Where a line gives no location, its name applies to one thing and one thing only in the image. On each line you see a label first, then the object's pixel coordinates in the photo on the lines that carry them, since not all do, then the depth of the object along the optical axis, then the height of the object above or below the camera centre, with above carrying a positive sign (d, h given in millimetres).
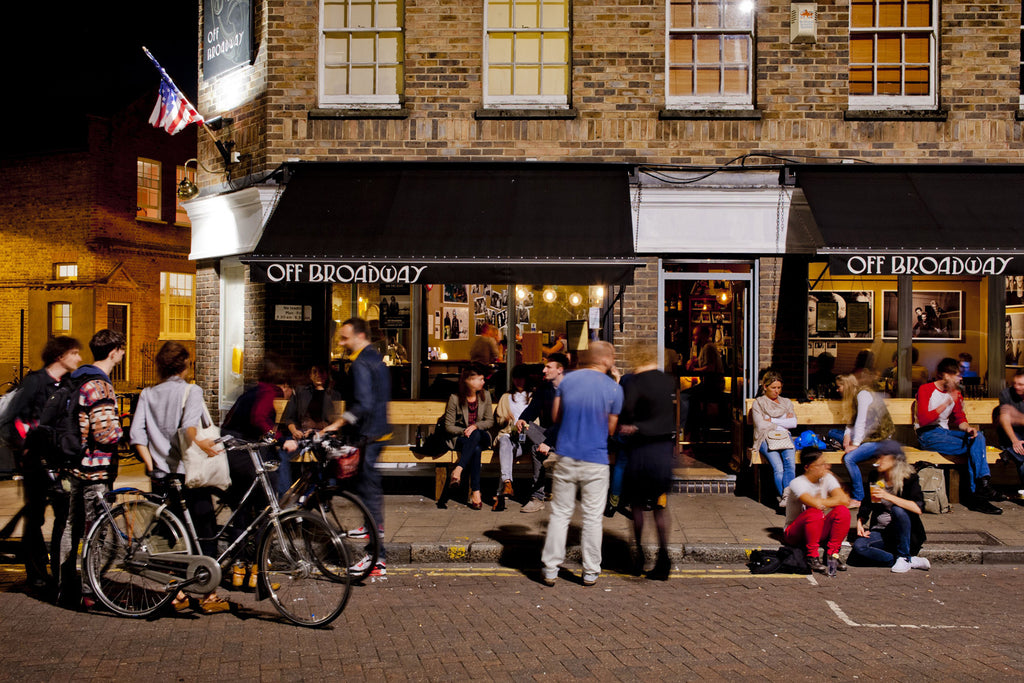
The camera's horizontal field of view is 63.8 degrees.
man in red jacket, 8820 -947
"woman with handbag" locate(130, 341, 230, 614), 5875 -660
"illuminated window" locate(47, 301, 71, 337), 23109 +402
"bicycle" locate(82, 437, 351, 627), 5355 -1503
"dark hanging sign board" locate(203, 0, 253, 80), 10508 +3952
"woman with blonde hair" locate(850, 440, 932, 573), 6816 -1498
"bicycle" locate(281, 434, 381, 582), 5840 -1236
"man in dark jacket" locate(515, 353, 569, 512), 8664 -821
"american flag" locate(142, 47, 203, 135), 10508 +2890
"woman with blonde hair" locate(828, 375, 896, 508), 8359 -878
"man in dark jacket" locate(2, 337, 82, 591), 6047 -919
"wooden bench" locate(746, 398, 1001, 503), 9148 -854
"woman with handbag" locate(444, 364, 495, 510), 8805 -933
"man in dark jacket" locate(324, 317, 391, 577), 6406 -543
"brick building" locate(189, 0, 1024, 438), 9945 +2645
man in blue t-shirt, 6348 -952
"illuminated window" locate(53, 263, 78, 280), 23186 +1723
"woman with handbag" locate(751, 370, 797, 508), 8852 -953
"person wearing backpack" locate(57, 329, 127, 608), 5773 -905
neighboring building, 22984 +2655
